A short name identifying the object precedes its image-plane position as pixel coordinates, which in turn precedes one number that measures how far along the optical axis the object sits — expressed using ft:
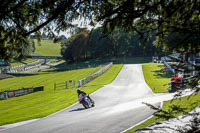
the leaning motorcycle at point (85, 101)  81.71
